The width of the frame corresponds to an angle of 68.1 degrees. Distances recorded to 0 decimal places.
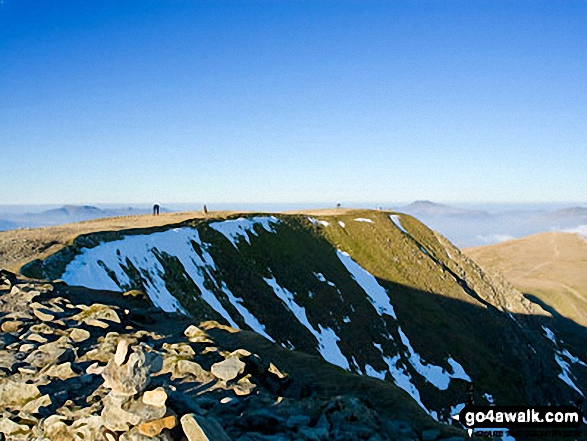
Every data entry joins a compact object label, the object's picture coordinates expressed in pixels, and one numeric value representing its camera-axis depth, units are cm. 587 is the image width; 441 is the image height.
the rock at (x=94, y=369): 1297
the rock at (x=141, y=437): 830
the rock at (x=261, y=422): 1045
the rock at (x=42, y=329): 1660
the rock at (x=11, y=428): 994
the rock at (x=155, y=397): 876
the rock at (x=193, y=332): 1820
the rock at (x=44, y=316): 1811
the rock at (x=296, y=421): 1077
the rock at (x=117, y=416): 866
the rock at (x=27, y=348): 1475
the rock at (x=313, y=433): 1027
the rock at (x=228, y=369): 1314
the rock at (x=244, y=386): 1242
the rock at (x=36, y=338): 1570
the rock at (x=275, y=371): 1437
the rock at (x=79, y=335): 1609
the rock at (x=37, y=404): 1059
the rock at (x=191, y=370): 1331
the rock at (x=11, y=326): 1673
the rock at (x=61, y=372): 1266
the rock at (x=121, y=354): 934
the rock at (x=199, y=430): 816
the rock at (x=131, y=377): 909
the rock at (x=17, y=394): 1112
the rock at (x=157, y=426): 843
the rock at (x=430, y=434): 1209
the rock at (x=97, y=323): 1775
